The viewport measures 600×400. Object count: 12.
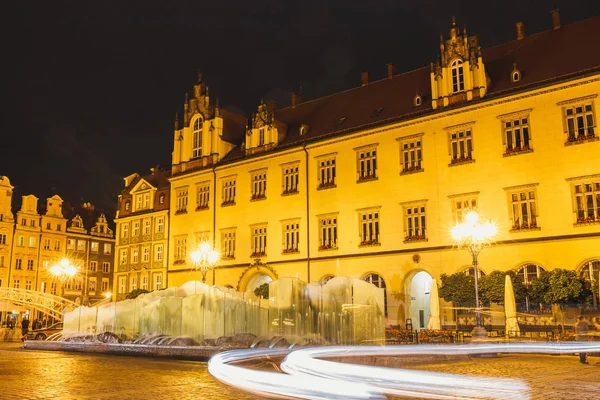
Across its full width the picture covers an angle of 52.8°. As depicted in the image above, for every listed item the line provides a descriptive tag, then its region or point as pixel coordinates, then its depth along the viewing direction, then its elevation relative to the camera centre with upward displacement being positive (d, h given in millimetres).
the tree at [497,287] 30703 +920
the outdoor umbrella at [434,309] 30375 -136
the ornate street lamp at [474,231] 26984 +3326
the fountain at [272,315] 25516 -312
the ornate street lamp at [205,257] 39500 +3483
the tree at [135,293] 50231 +1367
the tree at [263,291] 40288 +1139
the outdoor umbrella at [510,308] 28125 -115
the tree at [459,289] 31984 +879
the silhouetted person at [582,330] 21656 -894
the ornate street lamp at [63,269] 41219 +2850
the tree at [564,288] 28406 +799
